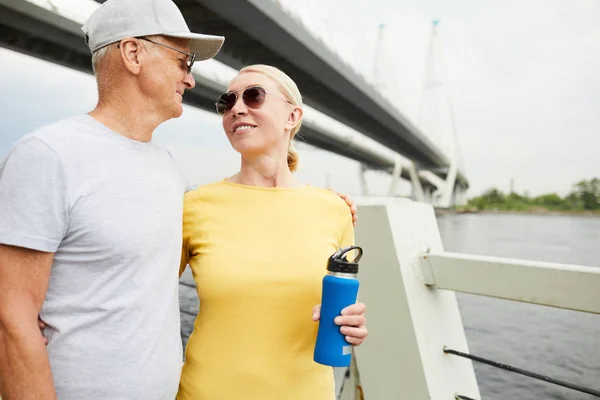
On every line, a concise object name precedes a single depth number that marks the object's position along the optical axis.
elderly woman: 1.01
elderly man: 0.78
